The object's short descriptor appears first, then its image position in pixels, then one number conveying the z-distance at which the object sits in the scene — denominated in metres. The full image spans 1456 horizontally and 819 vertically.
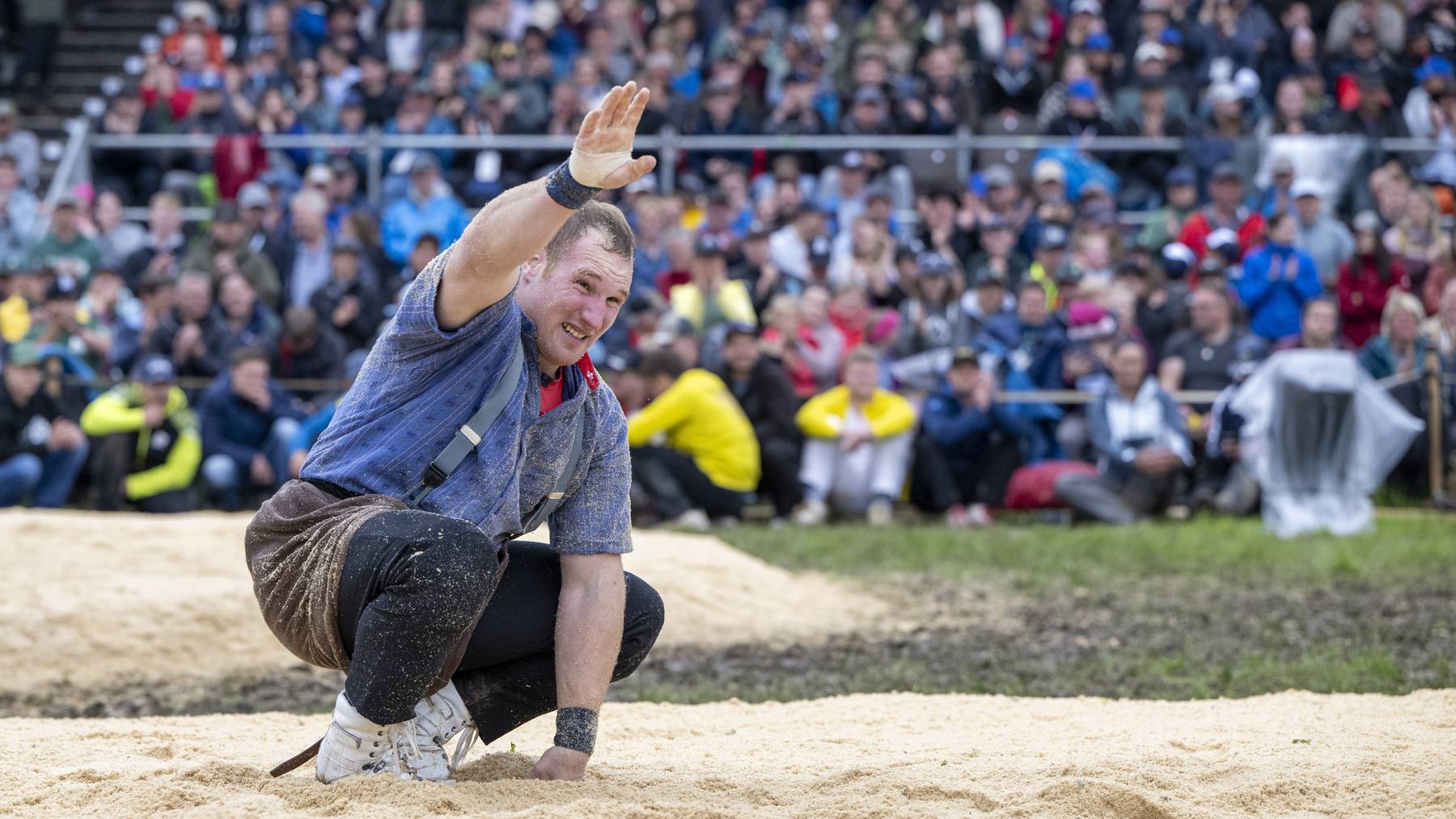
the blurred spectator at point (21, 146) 15.98
